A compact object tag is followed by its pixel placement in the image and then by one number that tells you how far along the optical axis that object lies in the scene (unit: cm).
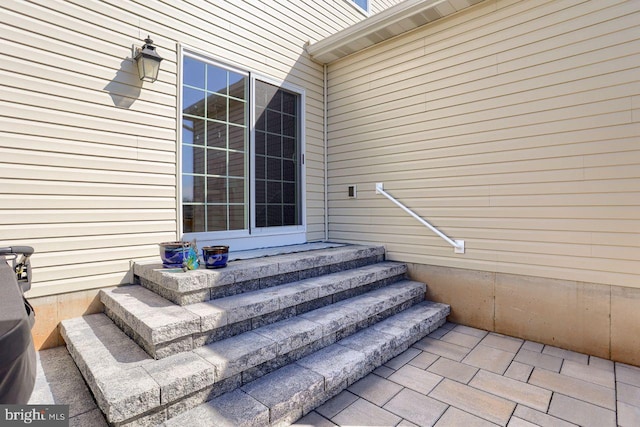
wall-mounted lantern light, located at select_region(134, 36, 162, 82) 281
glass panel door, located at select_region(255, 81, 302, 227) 393
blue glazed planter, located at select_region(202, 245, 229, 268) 270
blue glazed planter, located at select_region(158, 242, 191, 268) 267
